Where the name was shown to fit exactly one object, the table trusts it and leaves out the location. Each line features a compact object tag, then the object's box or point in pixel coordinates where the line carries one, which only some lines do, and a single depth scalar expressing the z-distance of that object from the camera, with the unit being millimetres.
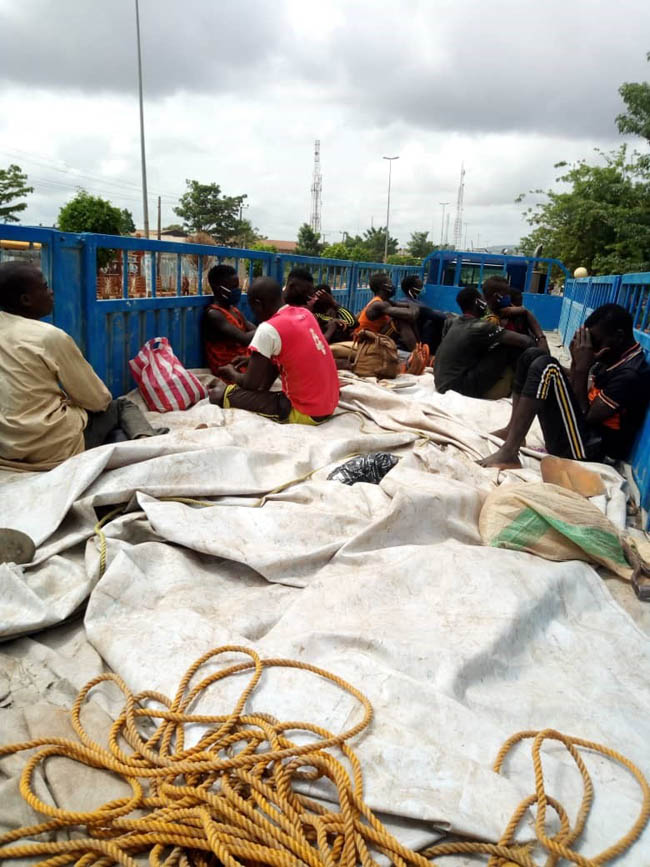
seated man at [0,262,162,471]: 2967
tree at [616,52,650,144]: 17281
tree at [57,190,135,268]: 25859
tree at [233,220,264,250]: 52469
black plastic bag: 3400
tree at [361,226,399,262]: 72250
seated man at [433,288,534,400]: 5195
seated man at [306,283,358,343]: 6844
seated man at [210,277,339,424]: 4172
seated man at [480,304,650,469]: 3729
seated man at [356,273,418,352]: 6746
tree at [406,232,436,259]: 73625
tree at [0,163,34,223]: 26484
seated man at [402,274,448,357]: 7654
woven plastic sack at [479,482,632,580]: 2605
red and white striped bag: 4355
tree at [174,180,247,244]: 50469
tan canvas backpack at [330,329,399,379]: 6090
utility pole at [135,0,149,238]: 20039
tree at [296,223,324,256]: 48500
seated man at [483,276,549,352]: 5750
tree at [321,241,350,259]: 47097
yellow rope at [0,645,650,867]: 1348
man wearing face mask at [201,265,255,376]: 5410
